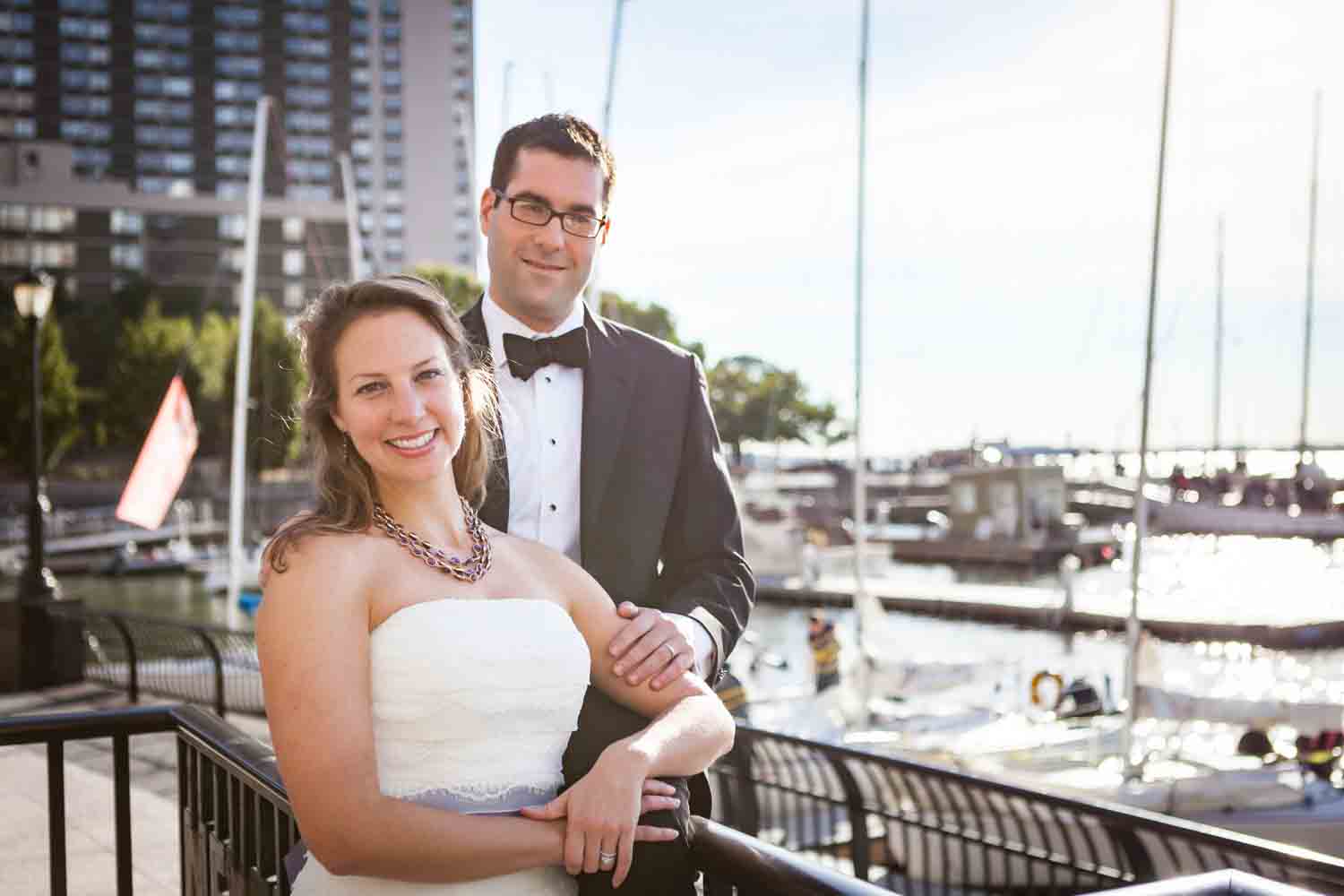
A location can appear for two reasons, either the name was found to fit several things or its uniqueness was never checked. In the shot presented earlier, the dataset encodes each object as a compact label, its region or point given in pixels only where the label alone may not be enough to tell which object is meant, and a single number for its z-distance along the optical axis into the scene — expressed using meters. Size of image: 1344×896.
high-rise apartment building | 90.56
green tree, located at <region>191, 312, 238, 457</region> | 64.69
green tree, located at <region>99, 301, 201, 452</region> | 65.00
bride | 1.97
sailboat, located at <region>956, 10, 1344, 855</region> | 12.21
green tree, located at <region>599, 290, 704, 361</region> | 27.84
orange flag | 13.04
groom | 2.76
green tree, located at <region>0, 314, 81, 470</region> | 56.12
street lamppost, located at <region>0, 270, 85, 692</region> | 14.14
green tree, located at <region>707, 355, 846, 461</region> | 29.31
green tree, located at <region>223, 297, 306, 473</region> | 63.50
